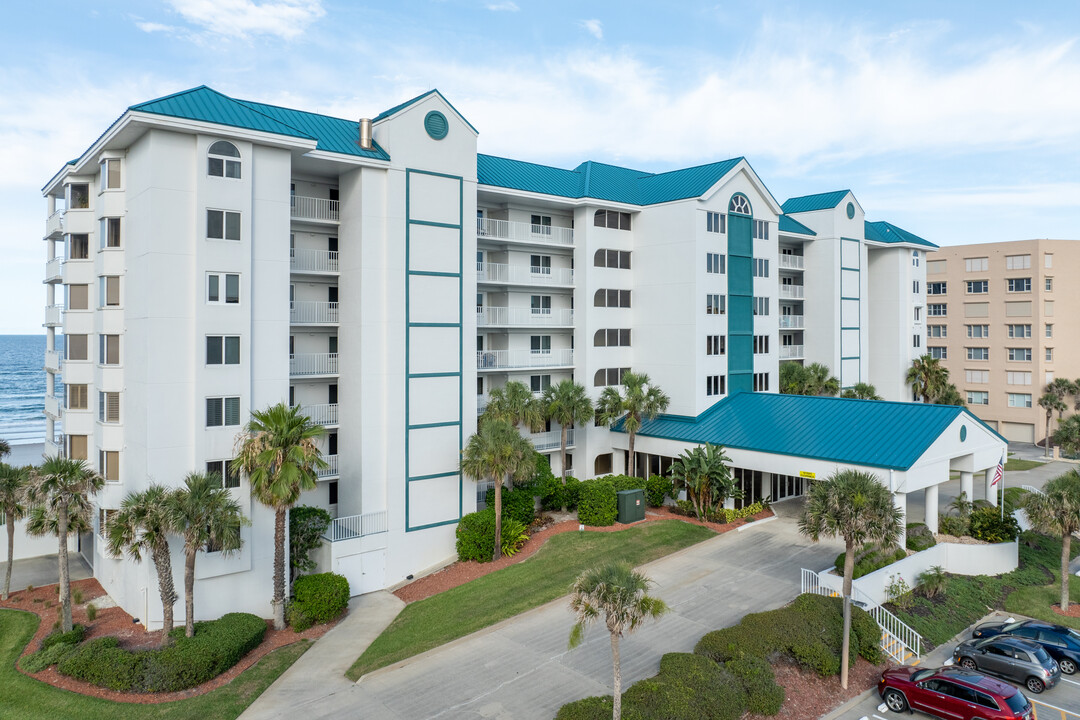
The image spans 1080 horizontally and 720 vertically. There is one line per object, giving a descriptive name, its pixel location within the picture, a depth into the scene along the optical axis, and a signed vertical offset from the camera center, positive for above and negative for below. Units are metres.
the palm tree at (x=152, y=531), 22.95 -5.78
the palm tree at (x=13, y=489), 27.91 -5.23
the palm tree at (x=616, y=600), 16.17 -5.74
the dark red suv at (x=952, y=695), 18.86 -9.59
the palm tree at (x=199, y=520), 23.39 -5.53
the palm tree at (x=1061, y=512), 28.83 -6.49
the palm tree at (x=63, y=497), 25.80 -5.23
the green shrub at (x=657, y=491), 40.09 -7.63
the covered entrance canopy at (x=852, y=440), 31.53 -4.14
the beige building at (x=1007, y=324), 73.12 +4.19
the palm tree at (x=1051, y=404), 67.81 -4.28
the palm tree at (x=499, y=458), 32.50 -4.63
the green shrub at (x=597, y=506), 36.16 -7.76
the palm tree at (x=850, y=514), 21.80 -4.98
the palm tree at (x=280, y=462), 25.00 -3.76
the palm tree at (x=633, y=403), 41.34 -2.58
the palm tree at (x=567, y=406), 39.30 -2.57
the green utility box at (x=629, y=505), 36.59 -7.79
